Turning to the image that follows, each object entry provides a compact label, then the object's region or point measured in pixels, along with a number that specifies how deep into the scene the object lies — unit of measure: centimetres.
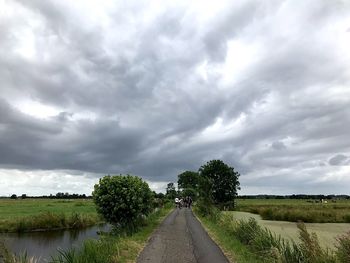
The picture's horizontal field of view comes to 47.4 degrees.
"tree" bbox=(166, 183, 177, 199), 14730
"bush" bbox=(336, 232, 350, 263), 1112
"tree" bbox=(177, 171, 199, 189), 16130
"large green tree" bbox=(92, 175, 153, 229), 2391
